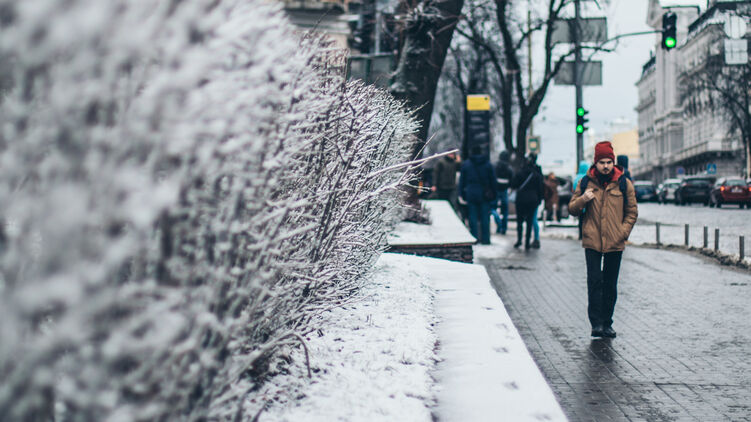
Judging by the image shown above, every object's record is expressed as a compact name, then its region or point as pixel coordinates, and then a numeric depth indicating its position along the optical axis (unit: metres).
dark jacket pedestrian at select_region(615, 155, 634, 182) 12.86
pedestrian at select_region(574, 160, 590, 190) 14.10
